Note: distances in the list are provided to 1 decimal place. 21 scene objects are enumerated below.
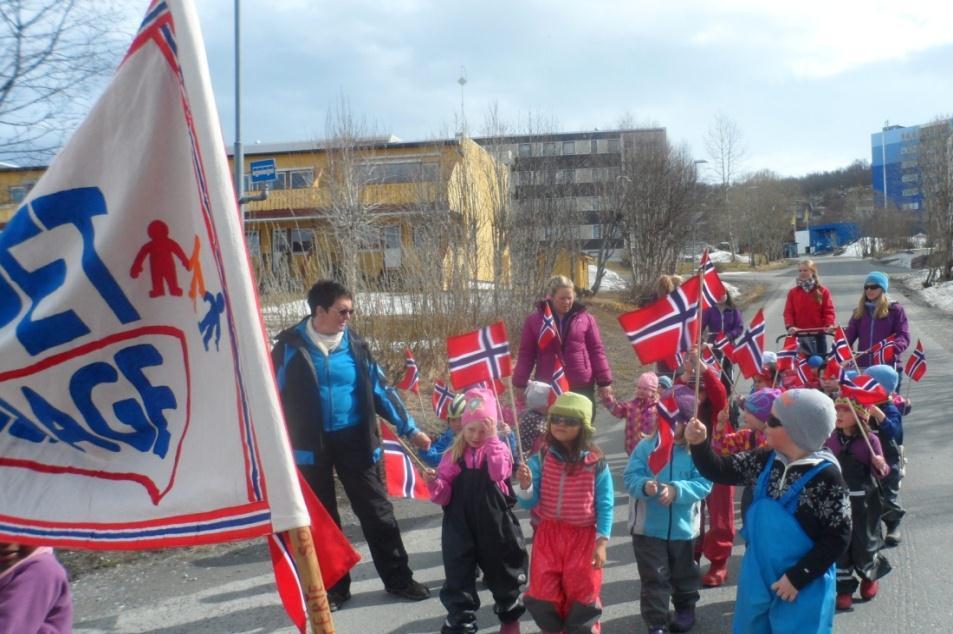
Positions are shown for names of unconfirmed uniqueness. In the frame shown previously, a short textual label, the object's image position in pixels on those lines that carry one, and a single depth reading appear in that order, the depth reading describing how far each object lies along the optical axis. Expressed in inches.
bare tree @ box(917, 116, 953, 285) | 1565.0
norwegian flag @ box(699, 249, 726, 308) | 190.4
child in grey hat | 127.3
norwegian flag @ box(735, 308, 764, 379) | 271.1
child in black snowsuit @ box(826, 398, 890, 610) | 191.3
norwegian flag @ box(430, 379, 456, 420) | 279.1
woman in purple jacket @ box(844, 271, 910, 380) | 321.1
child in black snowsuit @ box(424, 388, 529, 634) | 179.2
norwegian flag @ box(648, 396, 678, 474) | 180.7
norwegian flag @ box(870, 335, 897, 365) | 316.5
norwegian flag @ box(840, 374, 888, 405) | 205.0
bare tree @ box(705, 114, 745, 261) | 1778.2
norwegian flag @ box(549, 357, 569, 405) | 251.9
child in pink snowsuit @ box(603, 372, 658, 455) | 224.7
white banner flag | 78.7
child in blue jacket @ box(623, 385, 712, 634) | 175.9
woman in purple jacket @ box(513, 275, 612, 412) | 270.4
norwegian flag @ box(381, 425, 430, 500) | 216.7
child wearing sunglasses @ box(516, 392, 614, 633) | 166.9
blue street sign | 426.3
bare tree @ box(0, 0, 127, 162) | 227.1
